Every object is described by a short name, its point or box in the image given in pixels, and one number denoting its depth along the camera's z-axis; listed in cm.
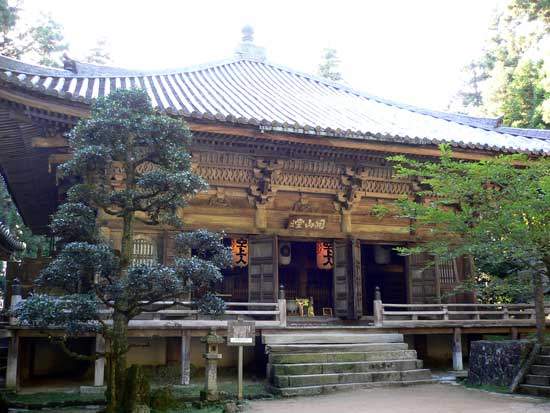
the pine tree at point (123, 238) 723
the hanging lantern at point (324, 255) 1677
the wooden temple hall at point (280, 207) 1091
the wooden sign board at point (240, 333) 912
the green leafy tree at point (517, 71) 2630
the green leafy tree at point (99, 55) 3935
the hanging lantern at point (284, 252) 1681
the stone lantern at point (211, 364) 884
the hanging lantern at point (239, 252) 1604
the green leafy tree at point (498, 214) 947
